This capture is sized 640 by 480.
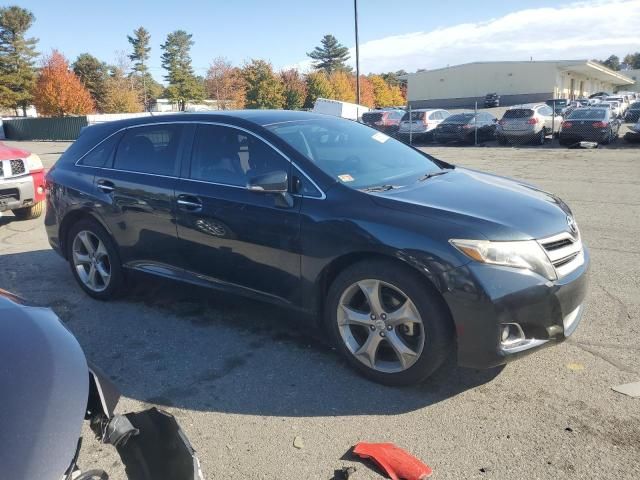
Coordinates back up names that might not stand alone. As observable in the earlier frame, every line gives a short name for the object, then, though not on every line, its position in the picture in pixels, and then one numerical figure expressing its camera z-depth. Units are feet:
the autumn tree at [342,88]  167.43
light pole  96.89
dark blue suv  9.89
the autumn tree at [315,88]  154.71
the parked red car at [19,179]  25.66
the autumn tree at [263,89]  136.46
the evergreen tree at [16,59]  184.77
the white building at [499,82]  188.14
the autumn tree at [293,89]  143.64
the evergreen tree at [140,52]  295.89
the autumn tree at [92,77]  213.25
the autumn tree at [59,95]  158.10
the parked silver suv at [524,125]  73.26
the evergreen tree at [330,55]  302.86
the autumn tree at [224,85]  187.99
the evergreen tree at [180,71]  221.66
